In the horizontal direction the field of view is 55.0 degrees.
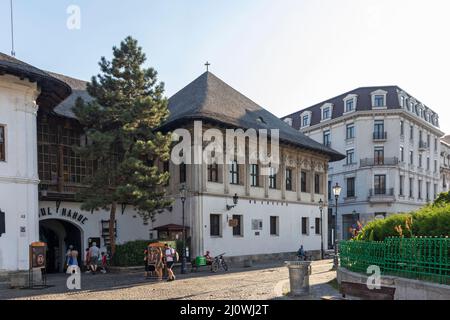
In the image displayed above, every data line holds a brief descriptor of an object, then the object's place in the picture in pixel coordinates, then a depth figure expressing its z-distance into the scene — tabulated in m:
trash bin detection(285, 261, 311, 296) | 12.95
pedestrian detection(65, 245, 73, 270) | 20.88
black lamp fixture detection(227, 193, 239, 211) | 27.79
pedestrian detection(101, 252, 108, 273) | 22.65
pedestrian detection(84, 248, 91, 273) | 22.61
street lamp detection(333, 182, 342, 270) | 24.81
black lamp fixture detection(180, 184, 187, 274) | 22.23
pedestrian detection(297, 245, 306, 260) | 30.02
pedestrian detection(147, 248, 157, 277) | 19.31
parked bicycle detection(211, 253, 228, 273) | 23.27
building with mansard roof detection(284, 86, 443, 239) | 52.12
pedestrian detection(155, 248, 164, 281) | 18.64
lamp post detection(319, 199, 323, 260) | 32.70
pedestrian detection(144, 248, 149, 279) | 19.47
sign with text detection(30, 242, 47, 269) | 17.11
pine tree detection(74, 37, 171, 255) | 21.61
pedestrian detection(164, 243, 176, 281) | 18.70
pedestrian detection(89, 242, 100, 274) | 22.38
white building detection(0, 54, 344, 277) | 18.64
